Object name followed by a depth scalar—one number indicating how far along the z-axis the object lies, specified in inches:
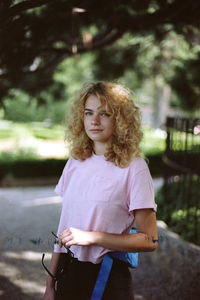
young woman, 88.3
